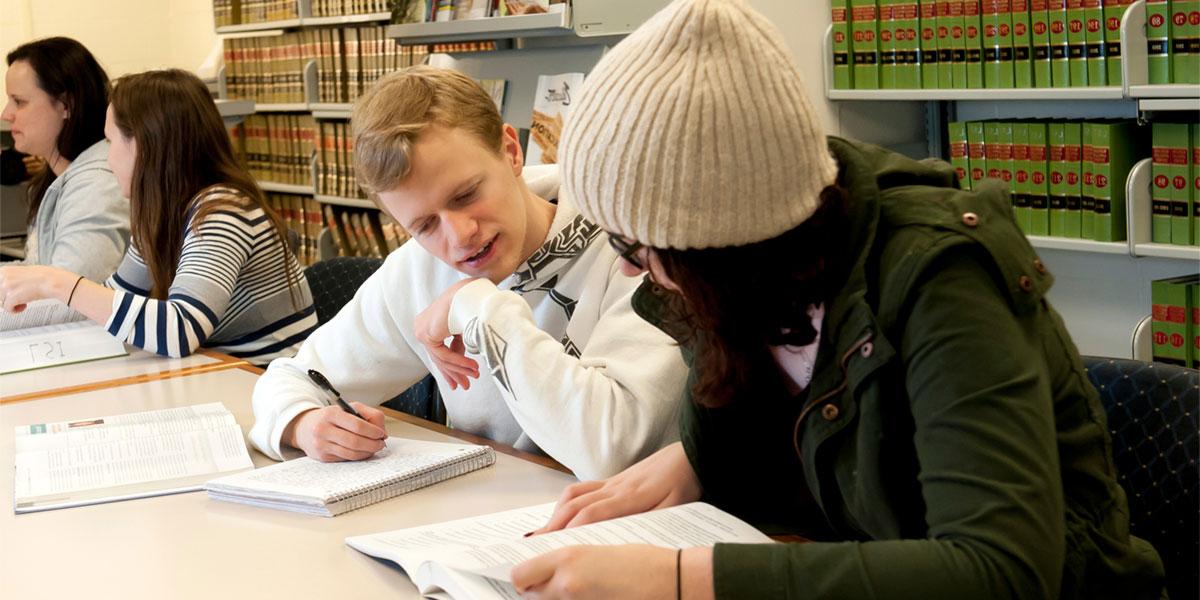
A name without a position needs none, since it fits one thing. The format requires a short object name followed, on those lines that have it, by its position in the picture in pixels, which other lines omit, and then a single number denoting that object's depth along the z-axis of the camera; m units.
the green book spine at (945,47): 2.83
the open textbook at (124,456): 1.40
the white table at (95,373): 1.97
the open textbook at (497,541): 0.99
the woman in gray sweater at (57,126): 2.92
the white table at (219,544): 1.11
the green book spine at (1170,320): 2.62
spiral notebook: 1.29
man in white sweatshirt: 1.31
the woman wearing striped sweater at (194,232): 2.24
